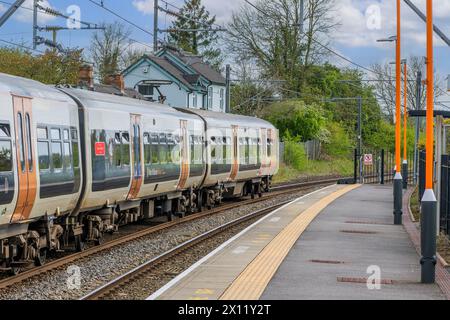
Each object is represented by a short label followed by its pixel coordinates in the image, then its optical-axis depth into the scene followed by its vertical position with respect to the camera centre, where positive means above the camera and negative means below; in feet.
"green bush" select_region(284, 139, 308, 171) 201.87 -1.79
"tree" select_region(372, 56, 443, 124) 258.98 +17.34
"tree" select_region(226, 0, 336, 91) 226.58 +27.83
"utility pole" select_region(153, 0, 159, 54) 194.73 +27.89
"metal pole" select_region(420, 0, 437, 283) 44.98 -3.25
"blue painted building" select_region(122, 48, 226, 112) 228.63 +18.01
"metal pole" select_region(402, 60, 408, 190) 144.71 -4.53
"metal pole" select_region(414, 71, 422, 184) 150.64 +3.96
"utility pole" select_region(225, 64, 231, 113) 148.09 +9.72
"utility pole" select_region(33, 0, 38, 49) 150.41 +20.04
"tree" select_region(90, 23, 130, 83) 267.59 +28.58
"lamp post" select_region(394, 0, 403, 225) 81.20 -1.98
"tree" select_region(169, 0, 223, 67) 311.27 +37.00
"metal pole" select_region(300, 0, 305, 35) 100.53 +14.68
